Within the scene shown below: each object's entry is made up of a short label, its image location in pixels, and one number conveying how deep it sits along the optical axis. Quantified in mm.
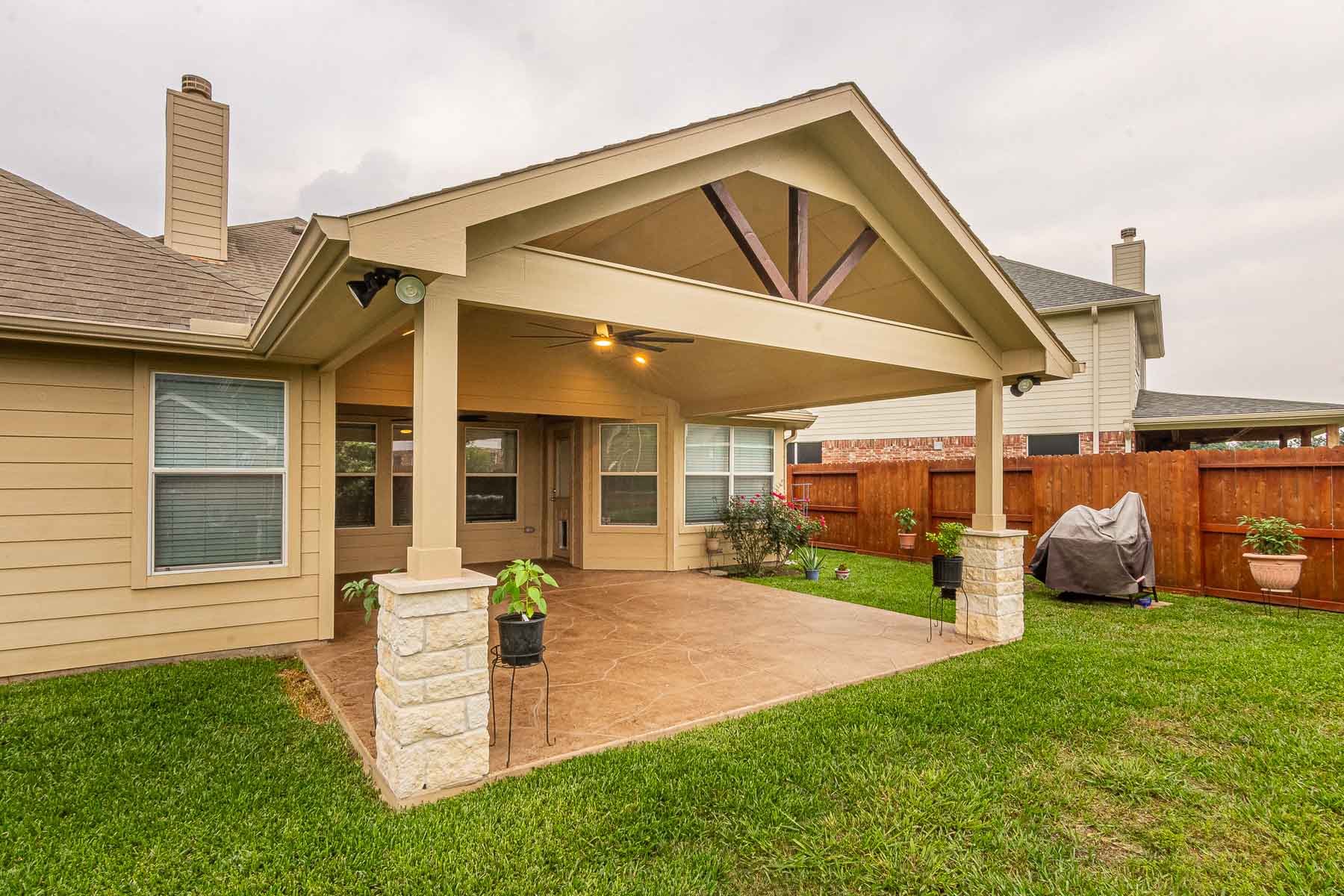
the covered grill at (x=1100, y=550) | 6973
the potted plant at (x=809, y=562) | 8891
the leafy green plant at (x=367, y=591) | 3390
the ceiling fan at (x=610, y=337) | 5578
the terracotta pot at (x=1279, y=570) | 6344
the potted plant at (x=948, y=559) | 5605
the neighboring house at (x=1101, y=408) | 11453
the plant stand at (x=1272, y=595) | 6516
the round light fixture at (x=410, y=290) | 2812
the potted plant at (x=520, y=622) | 3227
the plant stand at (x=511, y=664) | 3206
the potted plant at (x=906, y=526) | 10203
